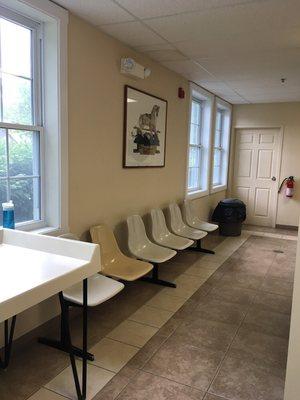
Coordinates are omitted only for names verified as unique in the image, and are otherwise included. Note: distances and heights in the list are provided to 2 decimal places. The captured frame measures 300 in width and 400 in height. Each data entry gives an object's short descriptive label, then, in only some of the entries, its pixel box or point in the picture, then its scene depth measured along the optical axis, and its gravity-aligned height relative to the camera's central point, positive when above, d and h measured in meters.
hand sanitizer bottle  2.23 -0.42
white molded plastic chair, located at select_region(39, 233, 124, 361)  2.31 -1.00
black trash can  5.96 -1.03
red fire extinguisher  6.62 -0.50
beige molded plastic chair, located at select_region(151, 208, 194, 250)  4.01 -0.98
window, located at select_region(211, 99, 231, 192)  6.82 +0.20
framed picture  3.56 +0.29
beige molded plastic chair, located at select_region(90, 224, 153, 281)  2.96 -1.01
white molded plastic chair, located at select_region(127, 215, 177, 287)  3.52 -1.01
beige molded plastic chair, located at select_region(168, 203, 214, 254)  4.55 -0.97
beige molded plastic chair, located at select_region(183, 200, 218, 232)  4.94 -0.94
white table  1.36 -0.56
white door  6.88 -0.27
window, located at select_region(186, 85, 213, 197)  5.68 +0.20
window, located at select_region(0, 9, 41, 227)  2.38 +0.24
